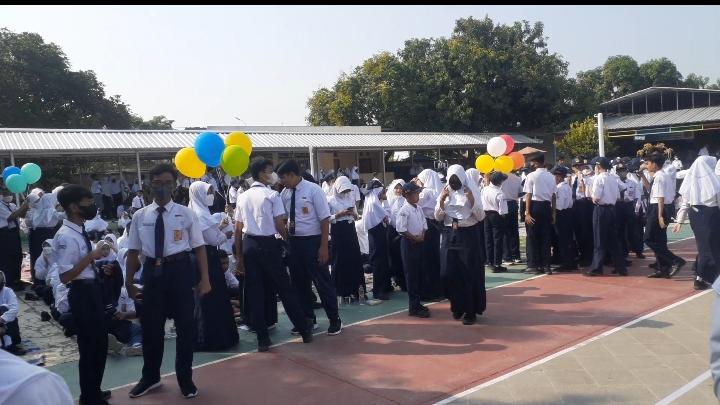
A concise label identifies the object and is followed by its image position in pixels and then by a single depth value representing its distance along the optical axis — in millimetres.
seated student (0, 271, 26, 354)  5637
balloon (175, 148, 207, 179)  6688
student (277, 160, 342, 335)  5867
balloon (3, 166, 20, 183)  10372
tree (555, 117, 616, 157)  27594
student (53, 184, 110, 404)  4145
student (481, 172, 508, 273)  9141
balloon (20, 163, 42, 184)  10094
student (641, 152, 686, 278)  7770
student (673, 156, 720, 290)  6590
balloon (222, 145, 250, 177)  6691
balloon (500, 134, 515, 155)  10583
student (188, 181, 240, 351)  5559
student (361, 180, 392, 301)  7508
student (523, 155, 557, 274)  8562
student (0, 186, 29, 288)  8836
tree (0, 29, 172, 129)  29484
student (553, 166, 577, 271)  8812
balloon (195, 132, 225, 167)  6531
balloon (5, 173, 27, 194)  9641
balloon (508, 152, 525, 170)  10444
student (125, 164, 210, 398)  4355
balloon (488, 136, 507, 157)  10453
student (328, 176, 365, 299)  7129
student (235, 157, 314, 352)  5445
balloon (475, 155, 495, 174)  9758
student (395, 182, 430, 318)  6422
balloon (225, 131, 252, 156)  7344
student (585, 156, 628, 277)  8211
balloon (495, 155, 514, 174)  9523
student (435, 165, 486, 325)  6141
